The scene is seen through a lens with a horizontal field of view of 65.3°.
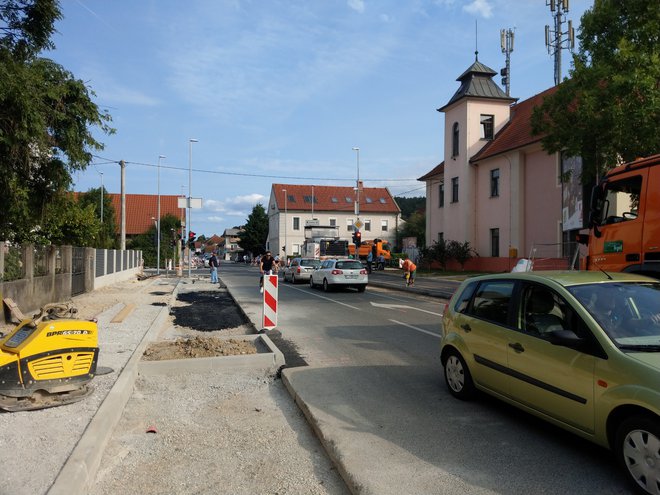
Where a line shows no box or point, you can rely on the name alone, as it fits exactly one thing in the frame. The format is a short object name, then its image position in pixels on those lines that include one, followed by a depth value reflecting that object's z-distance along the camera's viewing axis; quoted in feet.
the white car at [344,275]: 70.49
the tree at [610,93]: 39.09
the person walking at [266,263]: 65.57
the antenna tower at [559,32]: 104.37
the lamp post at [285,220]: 246.27
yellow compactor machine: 16.35
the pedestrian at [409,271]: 78.33
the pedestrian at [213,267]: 93.35
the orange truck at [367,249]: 160.76
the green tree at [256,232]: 311.68
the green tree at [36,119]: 32.78
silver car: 91.25
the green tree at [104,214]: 102.08
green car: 11.40
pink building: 93.91
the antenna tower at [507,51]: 138.82
